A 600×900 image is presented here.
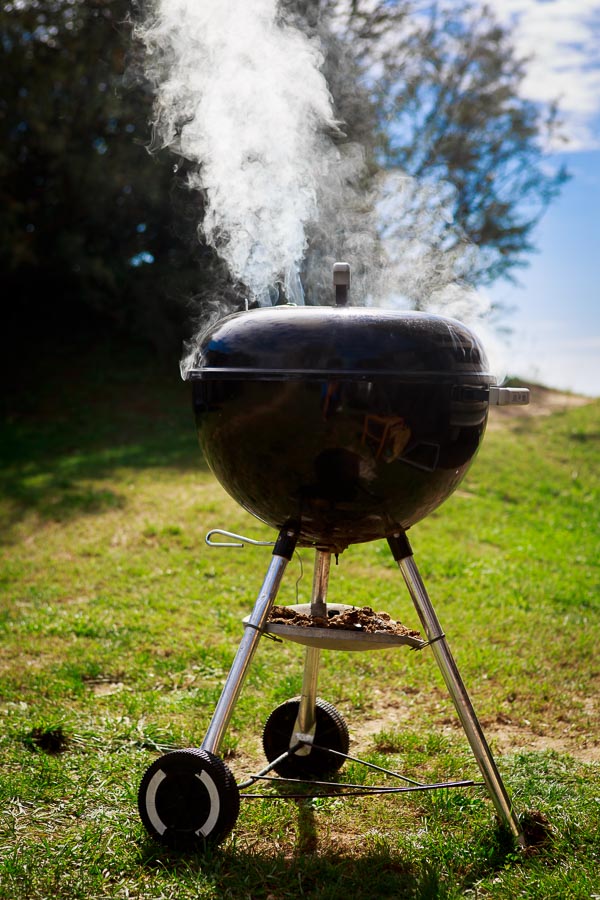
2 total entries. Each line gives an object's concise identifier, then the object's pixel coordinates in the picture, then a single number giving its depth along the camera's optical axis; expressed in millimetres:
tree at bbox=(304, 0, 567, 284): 11156
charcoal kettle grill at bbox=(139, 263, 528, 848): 1928
